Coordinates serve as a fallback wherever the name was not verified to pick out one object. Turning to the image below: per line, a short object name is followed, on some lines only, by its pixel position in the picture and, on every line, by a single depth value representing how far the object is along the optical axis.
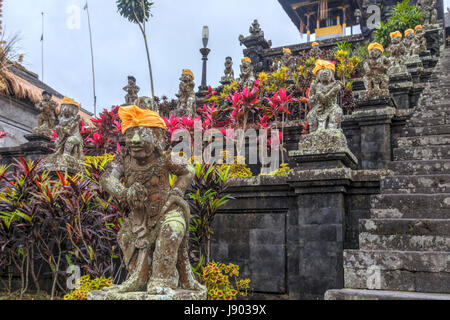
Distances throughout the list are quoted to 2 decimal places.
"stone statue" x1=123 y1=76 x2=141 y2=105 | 11.80
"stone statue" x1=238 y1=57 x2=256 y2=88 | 11.37
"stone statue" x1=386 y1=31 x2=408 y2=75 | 8.61
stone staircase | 3.69
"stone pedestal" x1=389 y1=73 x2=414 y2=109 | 8.04
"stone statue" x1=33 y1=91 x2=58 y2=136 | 9.44
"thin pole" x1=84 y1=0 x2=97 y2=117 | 13.92
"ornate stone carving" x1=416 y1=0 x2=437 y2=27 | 12.27
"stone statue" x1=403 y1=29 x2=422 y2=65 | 9.92
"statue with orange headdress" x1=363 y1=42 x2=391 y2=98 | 6.91
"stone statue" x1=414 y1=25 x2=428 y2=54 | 10.71
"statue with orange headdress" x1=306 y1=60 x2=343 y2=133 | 5.40
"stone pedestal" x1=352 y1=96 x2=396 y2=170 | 6.51
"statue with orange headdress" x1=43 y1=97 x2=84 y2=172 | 6.78
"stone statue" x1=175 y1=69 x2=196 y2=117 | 9.52
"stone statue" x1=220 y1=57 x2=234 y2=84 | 14.46
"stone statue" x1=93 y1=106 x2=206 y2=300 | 3.36
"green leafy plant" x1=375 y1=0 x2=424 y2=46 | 12.35
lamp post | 16.45
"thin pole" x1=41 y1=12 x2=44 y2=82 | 18.59
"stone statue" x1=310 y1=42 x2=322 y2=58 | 13.55
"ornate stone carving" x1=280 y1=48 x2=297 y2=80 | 13.21
